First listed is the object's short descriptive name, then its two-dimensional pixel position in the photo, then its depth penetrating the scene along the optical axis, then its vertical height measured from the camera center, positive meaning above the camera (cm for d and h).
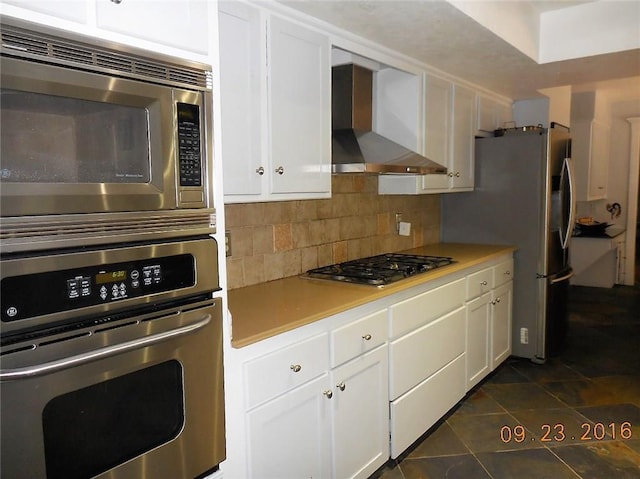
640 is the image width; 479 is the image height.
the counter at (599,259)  639 -86
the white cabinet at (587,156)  626 +49
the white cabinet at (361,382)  174 -82
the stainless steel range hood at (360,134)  259 +35
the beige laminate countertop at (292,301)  175 -45
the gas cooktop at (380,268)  252 -41
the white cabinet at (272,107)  193 +38
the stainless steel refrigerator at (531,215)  380 -16
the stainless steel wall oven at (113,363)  104 -39
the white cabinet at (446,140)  334 +40
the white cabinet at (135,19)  105 +42
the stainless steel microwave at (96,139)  101 +14
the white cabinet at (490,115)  403 +68
